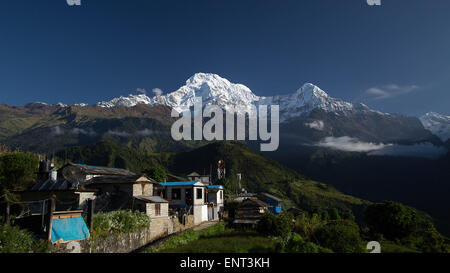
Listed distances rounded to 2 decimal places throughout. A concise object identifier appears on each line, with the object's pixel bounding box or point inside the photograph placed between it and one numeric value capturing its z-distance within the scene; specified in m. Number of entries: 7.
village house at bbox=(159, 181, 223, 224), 42.06
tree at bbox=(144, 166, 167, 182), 60.50
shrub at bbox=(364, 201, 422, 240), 45.78
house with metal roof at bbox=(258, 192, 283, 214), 75.30
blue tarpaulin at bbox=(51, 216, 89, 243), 17.02
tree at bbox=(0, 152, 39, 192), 37.66
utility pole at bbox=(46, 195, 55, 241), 16.41
